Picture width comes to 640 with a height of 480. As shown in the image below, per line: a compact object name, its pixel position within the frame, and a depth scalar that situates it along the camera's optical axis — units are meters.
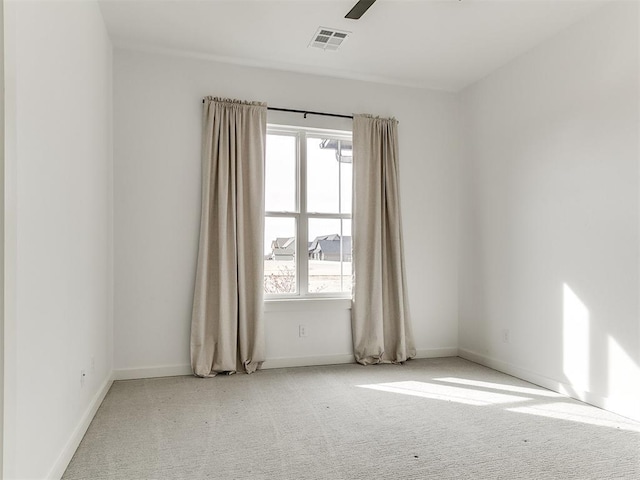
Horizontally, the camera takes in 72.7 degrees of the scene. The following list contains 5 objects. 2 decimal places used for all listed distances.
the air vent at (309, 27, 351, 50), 3.43
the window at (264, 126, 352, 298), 4.15
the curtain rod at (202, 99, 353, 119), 4.05
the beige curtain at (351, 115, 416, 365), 4.17
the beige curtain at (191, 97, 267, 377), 3.71
